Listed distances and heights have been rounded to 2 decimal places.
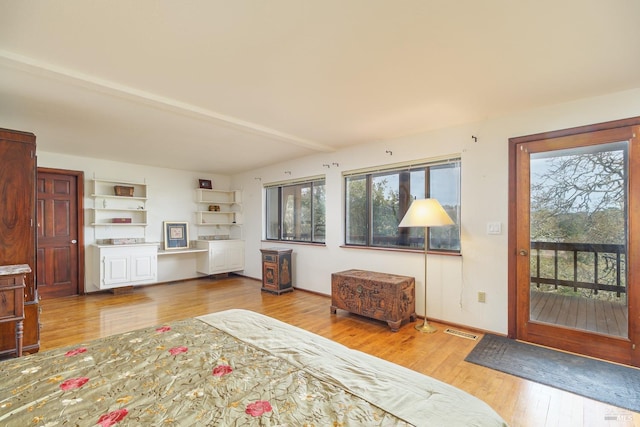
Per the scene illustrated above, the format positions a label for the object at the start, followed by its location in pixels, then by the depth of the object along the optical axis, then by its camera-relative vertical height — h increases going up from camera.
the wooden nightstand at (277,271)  5.07 -0.98
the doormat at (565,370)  2.11 -1.28
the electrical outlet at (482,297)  3.30 -0.93
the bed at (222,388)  0.92 -0.63
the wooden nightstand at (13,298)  2.43 -0.68
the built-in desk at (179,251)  5.65 -0.71
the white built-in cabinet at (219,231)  6.15 -0.38
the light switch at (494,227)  3.21 -0.15
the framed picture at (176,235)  5.97 -0.41
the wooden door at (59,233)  4.80 -0.30
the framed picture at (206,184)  6.41 +0.66
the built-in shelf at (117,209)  5.24 +0.10
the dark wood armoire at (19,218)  2.74 -0.03
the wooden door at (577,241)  2.58 -0.27
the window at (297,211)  5.18 +0.05
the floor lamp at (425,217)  3.22 -0.04
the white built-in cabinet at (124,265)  4.88 -0.85
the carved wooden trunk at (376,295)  3.36 -0.98
